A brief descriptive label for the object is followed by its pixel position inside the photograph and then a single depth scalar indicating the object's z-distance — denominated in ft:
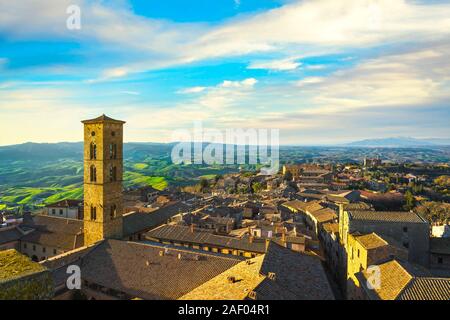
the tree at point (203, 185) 343.63
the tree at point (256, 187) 316.81
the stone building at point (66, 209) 206.18
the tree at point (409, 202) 204.23
